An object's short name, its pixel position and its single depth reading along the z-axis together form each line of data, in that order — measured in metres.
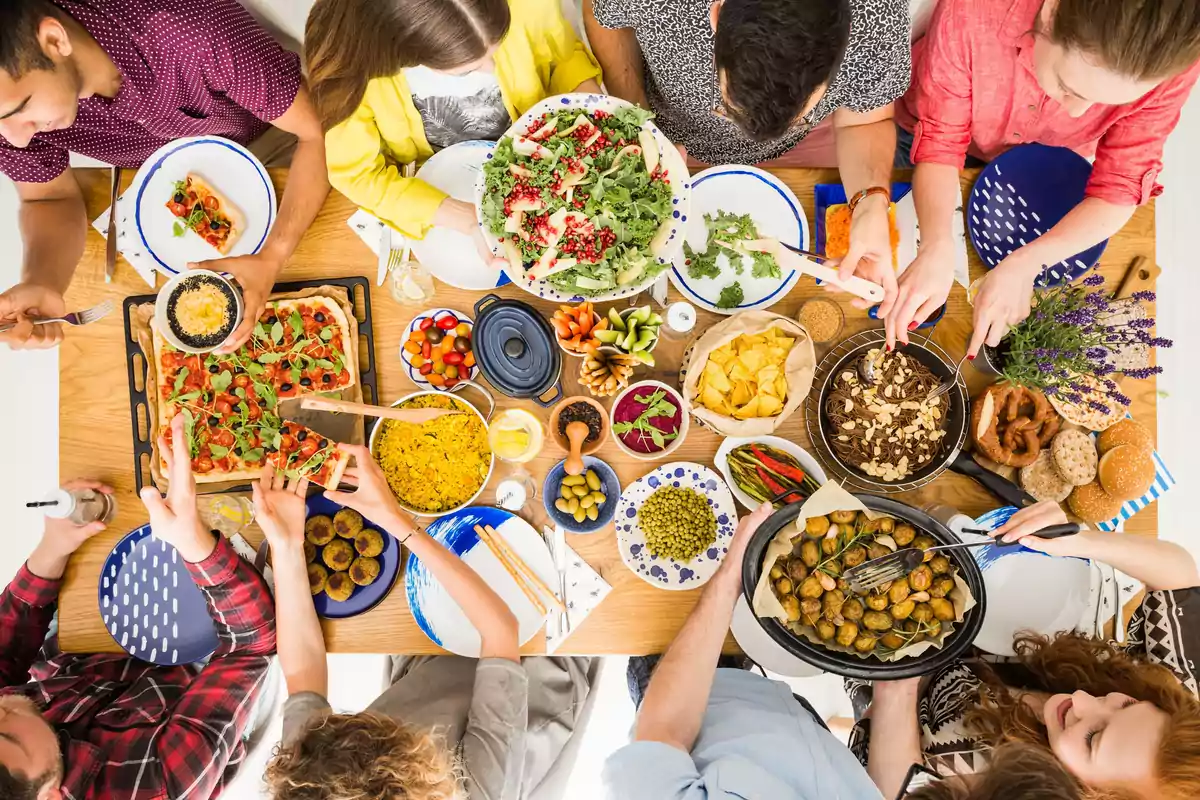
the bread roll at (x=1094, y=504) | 1.79
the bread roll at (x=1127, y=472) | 1.74
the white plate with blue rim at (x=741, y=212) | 1.86
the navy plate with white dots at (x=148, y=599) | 1.88
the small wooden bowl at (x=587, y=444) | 1.78
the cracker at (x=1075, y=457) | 1.78
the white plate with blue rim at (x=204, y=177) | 1.89
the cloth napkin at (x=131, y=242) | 1.88
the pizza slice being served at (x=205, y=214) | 1.86
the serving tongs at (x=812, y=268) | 1.59
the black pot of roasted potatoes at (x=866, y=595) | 1.59
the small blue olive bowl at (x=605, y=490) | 1.84
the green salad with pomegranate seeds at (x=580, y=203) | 1.66
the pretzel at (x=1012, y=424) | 1.79
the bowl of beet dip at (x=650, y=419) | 1.79
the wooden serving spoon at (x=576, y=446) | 1.78
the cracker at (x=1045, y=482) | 1.81
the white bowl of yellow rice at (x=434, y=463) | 1.86
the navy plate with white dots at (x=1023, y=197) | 1.87
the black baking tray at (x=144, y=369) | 1.89
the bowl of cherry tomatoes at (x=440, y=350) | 1.86
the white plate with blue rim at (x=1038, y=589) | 1.84
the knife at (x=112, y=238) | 1.88
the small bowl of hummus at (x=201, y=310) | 1.67
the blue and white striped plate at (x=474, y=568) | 1.86
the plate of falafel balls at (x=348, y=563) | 1.85
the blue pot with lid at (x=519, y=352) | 1.79
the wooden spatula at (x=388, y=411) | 1.78
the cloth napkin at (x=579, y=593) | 1.86
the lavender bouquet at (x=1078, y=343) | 1.71
